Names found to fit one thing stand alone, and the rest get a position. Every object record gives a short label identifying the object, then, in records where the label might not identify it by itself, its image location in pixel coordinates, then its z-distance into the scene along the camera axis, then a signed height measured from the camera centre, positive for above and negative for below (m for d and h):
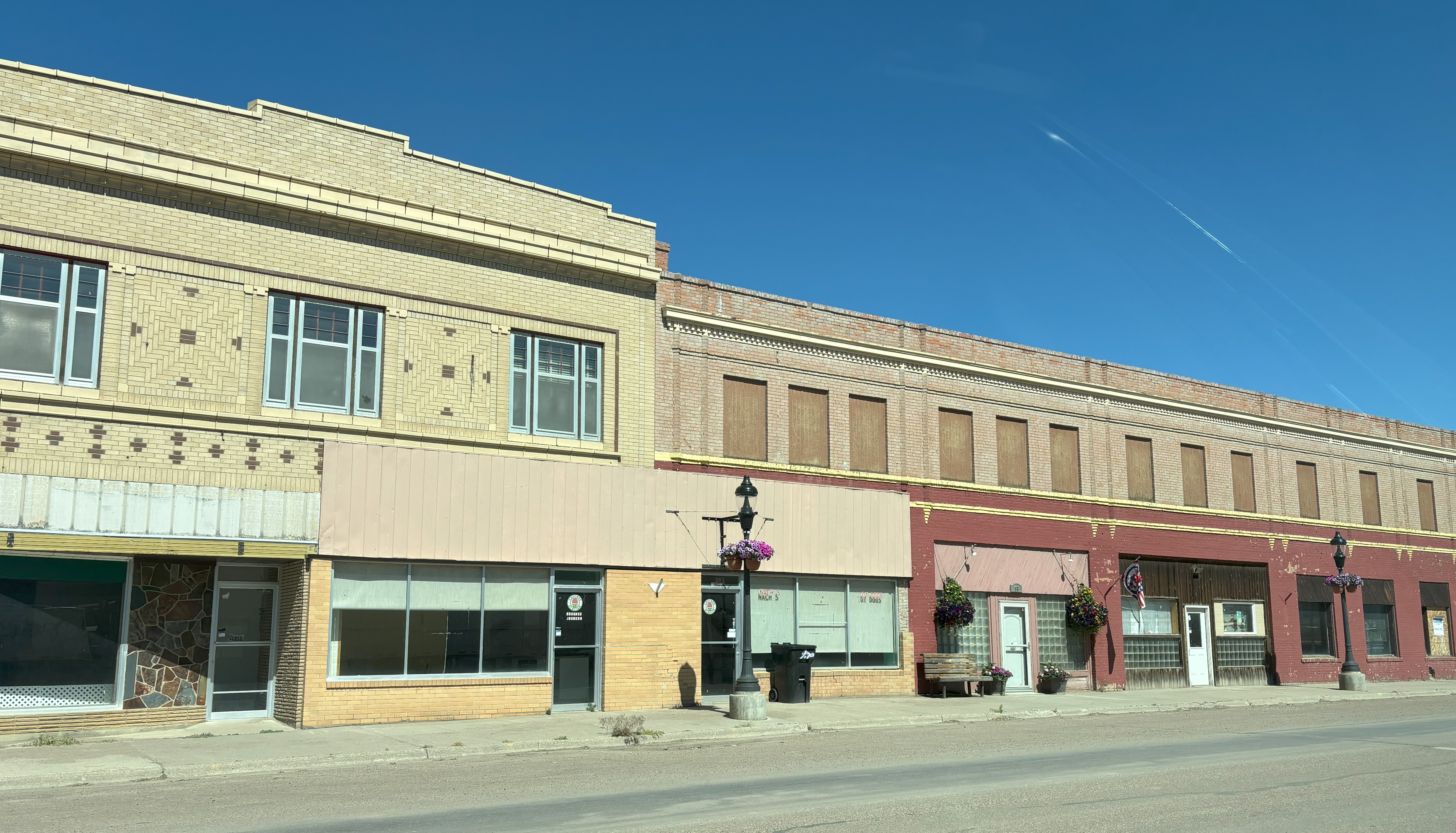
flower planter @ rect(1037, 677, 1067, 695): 27.50 -2.04
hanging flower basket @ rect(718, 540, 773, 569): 20.55 +0.81
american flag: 29.97 +0.48
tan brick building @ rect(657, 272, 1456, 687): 24.73 +3.03
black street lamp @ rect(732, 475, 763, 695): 19.78 -0.54
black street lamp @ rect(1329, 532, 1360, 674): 32.03 +0.91
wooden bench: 25.39 -1.53
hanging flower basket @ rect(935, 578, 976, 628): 25.98 -0.22
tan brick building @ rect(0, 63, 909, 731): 16.89 +2.70
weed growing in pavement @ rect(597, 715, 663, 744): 17.00 -1.93
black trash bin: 23.12 -1.43
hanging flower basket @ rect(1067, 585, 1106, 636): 28.59 -0.35
